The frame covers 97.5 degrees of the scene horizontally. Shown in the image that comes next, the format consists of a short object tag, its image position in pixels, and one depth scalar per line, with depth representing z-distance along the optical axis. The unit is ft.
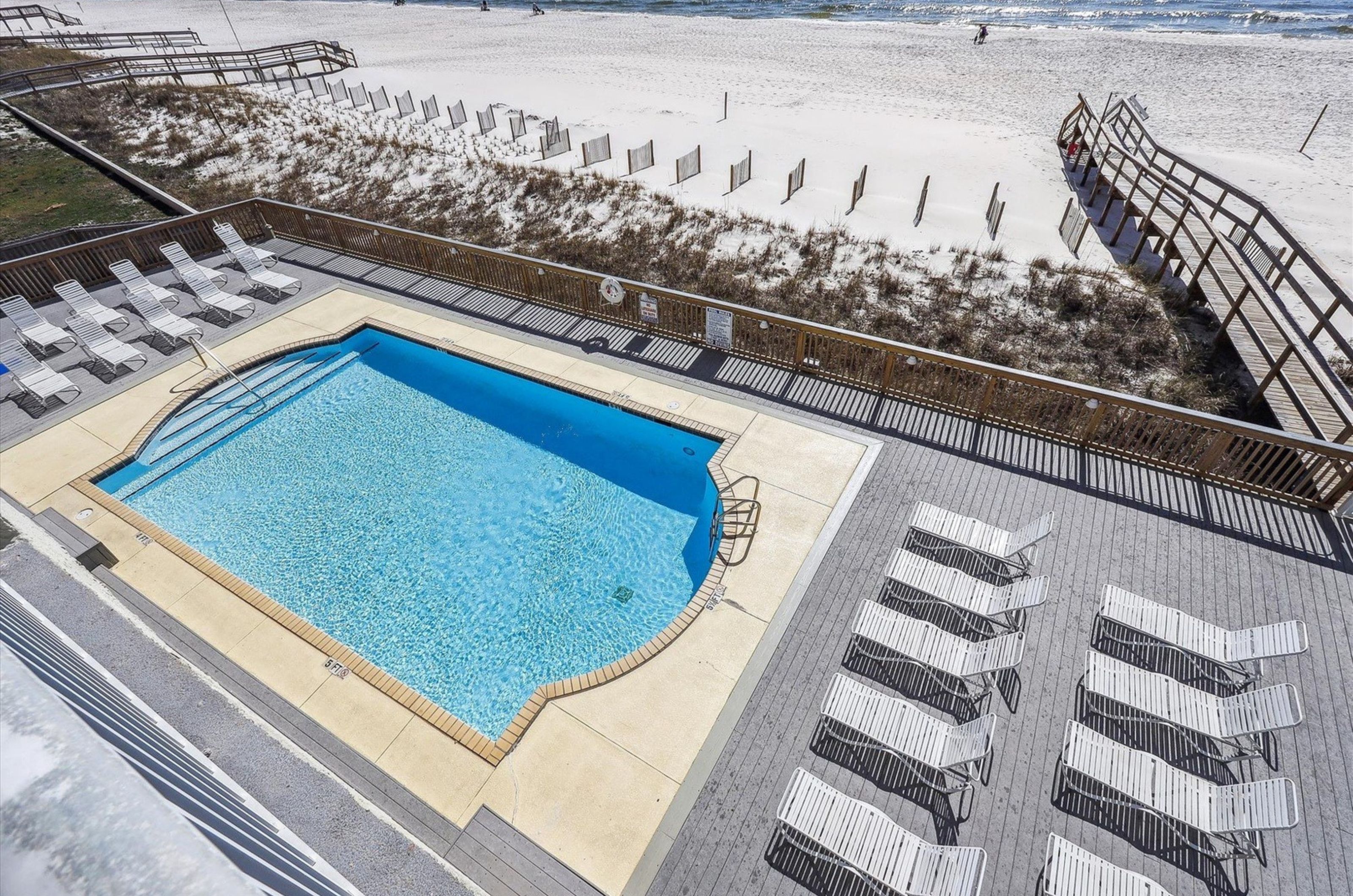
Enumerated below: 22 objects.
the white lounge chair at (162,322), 39.58
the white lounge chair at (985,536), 23.94
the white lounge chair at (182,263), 44.65
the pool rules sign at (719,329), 36.45
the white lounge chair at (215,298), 42.72
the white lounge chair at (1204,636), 19.95
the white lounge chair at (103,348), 37.60
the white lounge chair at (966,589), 22.07
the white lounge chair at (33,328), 38.29
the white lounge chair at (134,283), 42.45
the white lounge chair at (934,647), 20.33
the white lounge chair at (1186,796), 16.42
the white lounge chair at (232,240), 47.14
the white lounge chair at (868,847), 16.01
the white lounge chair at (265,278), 45.16
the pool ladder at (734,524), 26.66
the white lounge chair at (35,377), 34.73
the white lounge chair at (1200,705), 18.22
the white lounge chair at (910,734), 18.35
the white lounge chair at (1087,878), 15.75
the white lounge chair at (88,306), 40.19
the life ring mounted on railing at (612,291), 37.11
